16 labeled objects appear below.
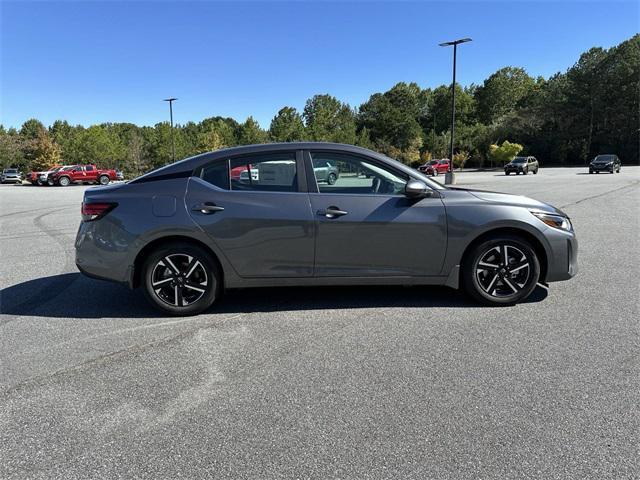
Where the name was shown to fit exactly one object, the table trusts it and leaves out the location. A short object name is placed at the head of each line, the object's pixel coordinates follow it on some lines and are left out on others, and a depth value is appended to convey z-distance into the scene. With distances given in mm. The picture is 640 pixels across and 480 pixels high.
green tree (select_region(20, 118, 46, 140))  85206
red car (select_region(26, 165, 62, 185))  37562
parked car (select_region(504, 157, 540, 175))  41562
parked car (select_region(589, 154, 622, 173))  38406
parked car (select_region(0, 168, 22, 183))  44656
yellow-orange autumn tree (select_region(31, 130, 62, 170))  57000
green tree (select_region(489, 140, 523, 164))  60750
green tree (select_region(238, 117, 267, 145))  61188
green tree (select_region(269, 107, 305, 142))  53250
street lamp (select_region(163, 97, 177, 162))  44969
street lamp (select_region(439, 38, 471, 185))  29062
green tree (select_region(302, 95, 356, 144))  54725
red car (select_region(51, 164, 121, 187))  37594
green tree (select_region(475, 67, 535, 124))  93562
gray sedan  4258
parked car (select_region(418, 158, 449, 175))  45850
